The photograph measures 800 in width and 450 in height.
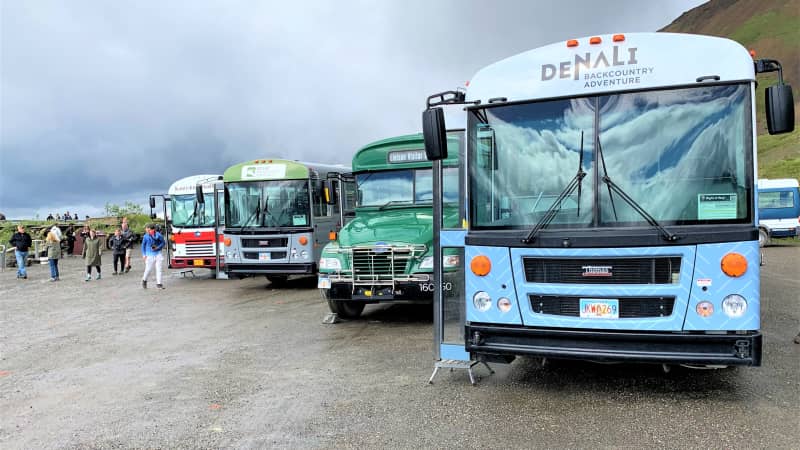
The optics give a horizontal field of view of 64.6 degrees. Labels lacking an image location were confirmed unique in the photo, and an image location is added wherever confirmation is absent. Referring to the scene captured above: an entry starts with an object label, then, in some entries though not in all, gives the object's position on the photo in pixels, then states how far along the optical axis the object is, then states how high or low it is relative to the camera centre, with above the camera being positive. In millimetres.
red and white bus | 18562 -154
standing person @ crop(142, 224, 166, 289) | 17172 -745
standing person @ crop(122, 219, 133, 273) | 22833 -702
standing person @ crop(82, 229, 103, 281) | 20484 -939
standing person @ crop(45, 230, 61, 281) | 20078 -860
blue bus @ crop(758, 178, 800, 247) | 26750 -374
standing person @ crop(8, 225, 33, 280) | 22266 -767
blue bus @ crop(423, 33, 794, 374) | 5105 +31
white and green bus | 14891 -44
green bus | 9406 -429
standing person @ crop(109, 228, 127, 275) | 22384 -845
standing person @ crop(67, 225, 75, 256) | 34656 -1112
